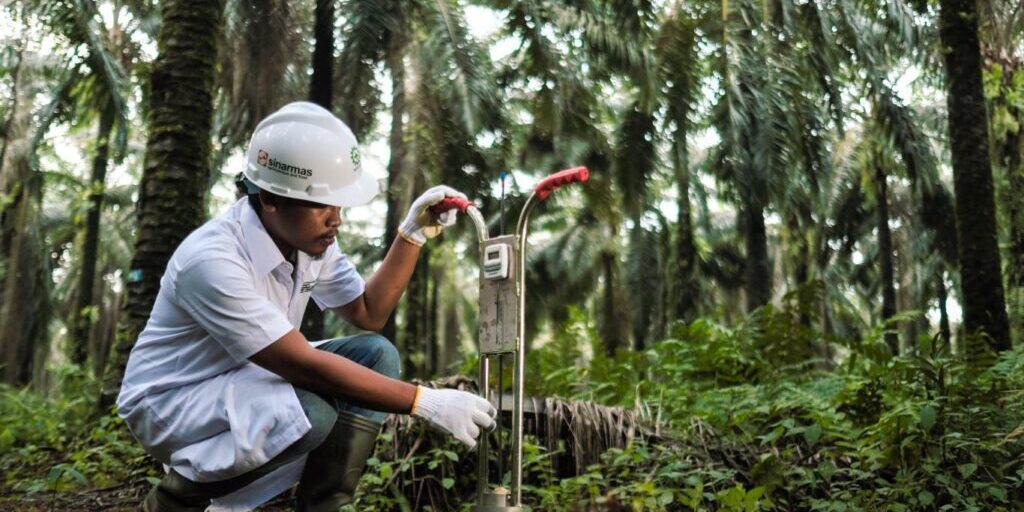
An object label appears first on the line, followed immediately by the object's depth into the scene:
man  3.19
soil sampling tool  3.34
